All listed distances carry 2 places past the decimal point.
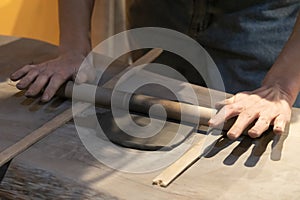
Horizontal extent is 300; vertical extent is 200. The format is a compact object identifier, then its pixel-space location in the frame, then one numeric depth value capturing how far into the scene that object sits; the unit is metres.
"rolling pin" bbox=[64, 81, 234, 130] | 2.02
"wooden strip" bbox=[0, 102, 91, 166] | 1.91
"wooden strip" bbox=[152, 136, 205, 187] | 1.84
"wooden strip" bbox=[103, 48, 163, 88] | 2.18
